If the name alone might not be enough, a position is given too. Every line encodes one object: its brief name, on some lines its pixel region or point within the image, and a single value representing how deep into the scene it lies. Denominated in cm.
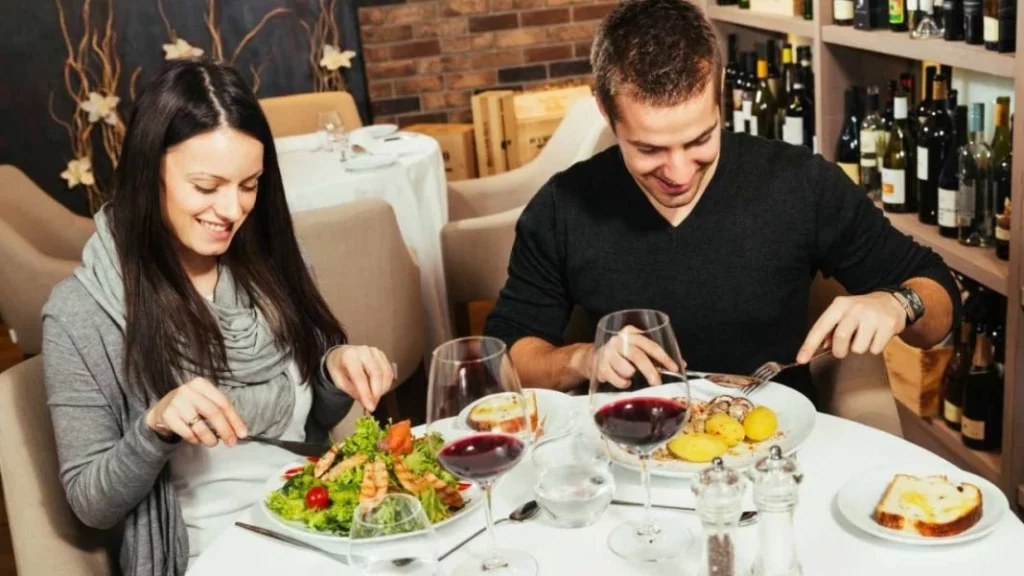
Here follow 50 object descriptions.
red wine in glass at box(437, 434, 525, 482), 113
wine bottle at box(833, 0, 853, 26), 287
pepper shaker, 104
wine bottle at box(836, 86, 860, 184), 300
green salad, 129
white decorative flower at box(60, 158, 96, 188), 548
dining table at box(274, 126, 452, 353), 371
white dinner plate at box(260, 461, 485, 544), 128
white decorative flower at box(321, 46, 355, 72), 550
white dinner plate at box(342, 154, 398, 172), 383
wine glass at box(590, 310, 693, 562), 117
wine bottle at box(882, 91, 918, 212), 275
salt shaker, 103
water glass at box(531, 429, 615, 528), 129
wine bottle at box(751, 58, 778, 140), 360
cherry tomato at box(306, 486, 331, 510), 132
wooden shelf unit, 226
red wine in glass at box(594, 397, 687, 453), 116
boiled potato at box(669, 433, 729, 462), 132
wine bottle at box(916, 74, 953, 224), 264
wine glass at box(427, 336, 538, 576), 114
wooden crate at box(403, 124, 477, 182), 532
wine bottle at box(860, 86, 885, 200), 287
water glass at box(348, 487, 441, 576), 99
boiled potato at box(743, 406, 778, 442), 135
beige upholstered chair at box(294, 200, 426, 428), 278
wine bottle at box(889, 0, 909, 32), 262
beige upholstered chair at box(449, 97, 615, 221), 417
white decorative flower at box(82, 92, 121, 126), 537
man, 168
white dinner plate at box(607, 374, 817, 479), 130
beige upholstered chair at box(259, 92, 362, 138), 479
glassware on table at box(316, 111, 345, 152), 414
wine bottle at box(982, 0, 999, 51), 221
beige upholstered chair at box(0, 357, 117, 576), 148
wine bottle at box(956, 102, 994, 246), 250
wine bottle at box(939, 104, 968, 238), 252
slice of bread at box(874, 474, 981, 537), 117
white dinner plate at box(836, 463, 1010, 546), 116
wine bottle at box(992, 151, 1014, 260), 237
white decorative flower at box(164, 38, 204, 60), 538
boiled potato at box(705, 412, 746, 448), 134
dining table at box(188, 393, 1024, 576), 116
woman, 154
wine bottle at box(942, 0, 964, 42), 240
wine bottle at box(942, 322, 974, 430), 267
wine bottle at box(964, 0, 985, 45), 231
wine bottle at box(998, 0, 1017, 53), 217
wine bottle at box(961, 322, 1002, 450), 258
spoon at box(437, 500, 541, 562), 130
